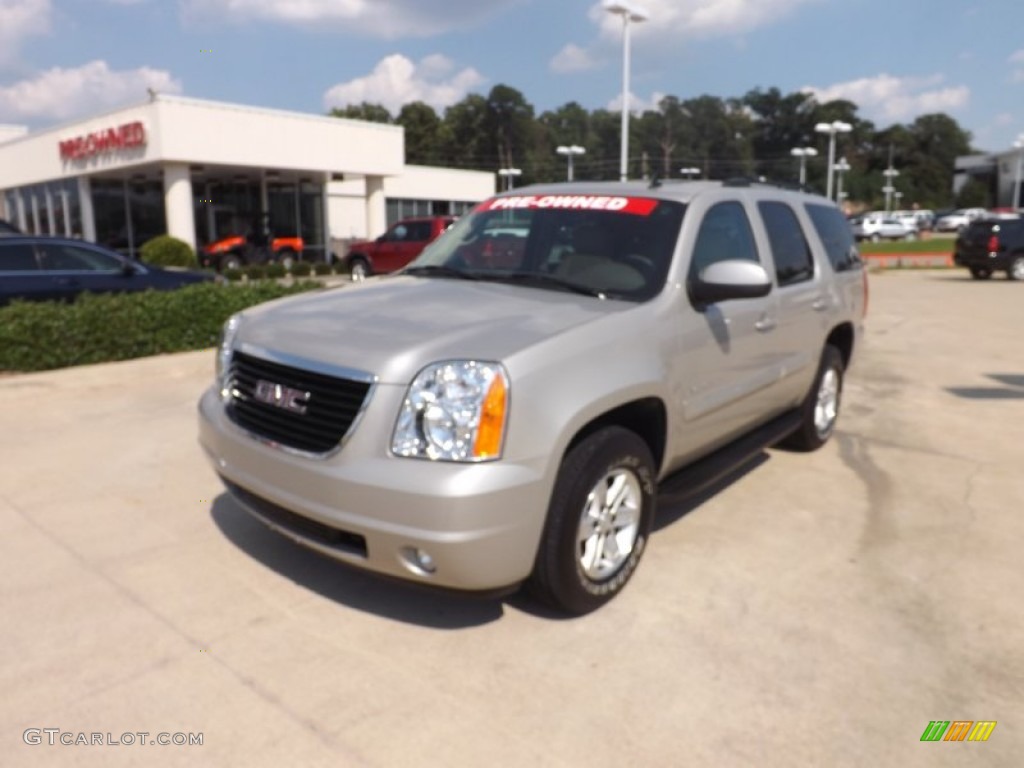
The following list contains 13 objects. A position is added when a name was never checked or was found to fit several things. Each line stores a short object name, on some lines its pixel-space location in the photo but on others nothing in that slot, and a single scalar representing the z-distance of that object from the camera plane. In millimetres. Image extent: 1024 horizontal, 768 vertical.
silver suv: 2912
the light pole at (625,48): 19203
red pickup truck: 20359
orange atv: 26109
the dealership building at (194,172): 23719
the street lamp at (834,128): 35431
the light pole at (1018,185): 68438
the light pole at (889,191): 87688
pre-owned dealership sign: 23391
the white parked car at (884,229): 50969
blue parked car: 9469
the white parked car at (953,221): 59938
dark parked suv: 21188
